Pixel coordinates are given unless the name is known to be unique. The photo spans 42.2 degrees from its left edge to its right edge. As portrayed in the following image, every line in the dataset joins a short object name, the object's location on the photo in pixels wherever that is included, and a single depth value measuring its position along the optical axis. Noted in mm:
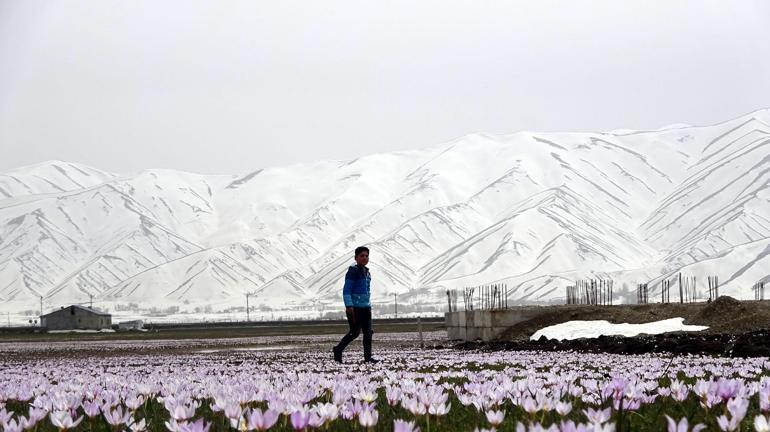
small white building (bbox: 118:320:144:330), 159188
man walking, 20172
